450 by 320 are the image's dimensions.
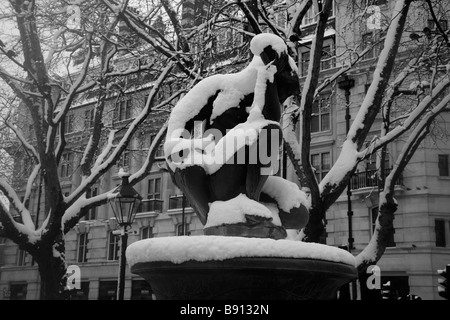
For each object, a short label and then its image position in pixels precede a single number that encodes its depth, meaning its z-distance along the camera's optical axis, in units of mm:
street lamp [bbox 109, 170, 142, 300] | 11773
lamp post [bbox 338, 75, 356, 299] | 16078
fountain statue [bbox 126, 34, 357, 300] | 3486
